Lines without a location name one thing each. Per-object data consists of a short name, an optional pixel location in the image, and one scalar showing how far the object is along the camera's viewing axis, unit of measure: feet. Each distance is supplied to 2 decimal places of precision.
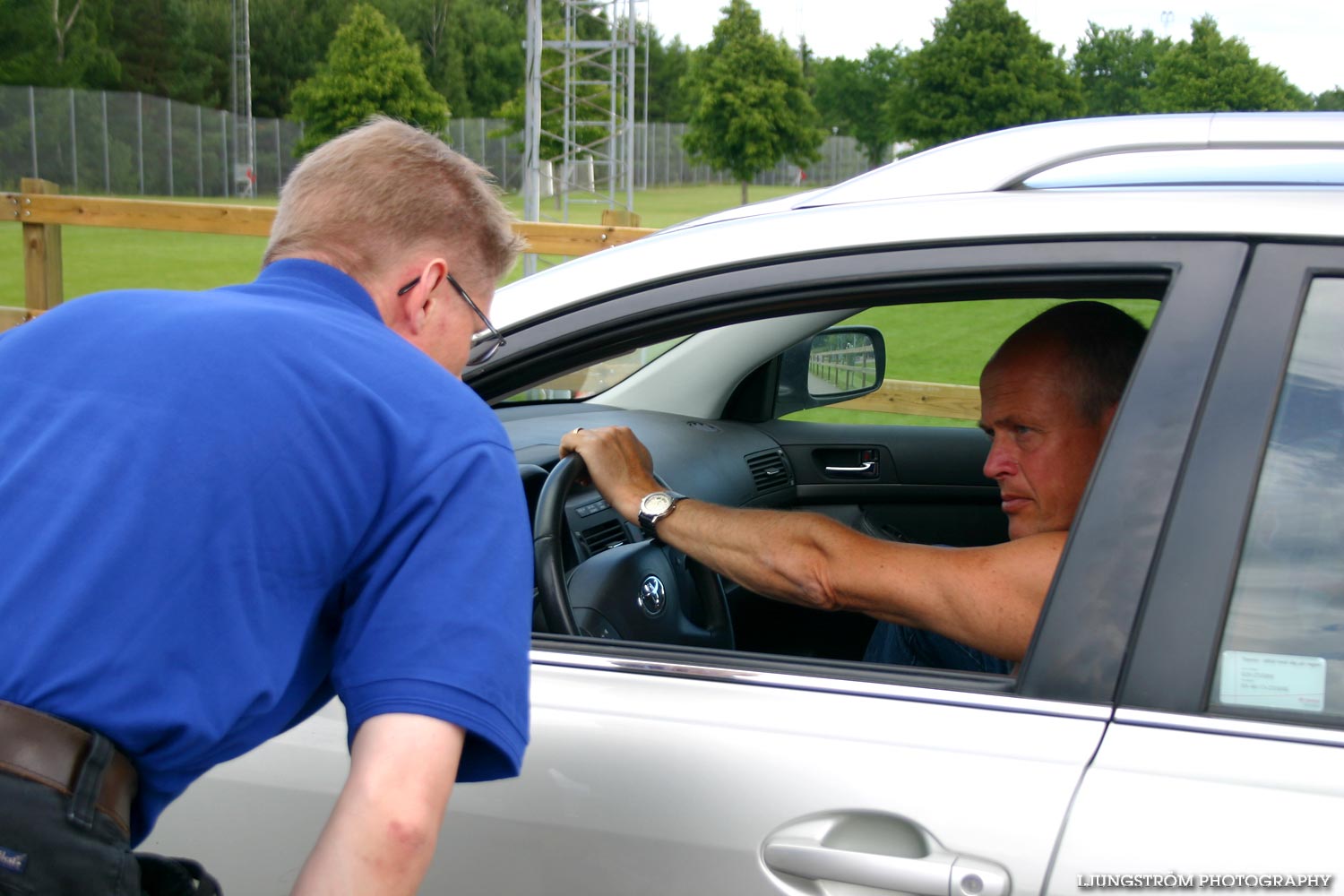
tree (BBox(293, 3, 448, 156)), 108.27
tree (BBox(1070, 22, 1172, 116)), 166.61
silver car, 4.20
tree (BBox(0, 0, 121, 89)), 111.96
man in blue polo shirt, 3.38
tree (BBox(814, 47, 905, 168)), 185.78
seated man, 6.11
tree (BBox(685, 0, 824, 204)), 130.00
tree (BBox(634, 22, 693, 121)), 203.34
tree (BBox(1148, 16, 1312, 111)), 124.57
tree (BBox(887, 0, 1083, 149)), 131.54
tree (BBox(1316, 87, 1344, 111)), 149.59
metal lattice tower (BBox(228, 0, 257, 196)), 114.73
